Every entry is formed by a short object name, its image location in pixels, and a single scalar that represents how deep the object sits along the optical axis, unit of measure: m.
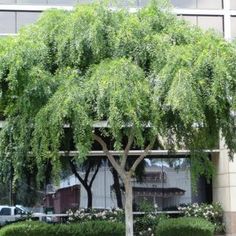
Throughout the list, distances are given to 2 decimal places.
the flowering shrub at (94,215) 23.58
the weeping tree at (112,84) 13.12
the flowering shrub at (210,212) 23.99
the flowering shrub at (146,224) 23.55
